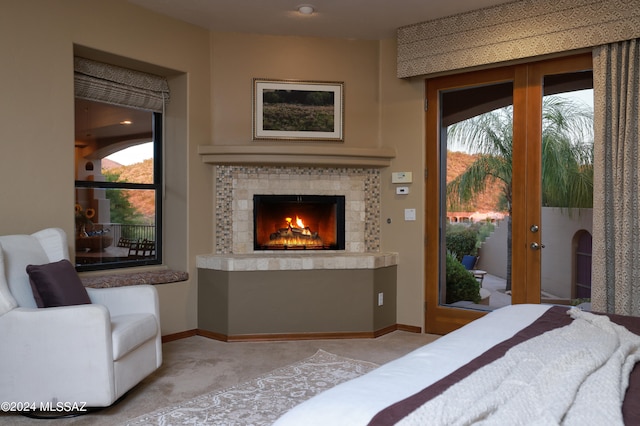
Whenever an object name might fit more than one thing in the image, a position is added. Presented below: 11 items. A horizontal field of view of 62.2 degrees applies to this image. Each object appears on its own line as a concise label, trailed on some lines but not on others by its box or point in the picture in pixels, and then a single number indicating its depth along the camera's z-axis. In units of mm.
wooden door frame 4238
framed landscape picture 4977
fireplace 5043
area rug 2805
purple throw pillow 2951
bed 1158
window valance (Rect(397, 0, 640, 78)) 3744
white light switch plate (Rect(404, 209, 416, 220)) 4926
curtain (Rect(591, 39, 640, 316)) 3691
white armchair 2744
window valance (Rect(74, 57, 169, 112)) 4191
